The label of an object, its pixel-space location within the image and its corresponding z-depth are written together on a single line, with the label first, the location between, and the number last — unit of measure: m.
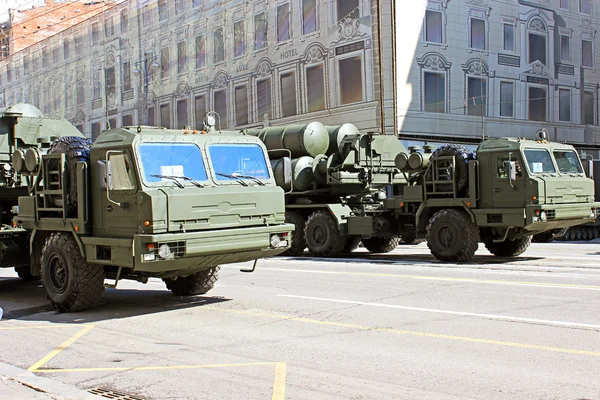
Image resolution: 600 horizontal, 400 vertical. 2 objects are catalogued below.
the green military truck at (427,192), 16.34
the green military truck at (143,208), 9.65
